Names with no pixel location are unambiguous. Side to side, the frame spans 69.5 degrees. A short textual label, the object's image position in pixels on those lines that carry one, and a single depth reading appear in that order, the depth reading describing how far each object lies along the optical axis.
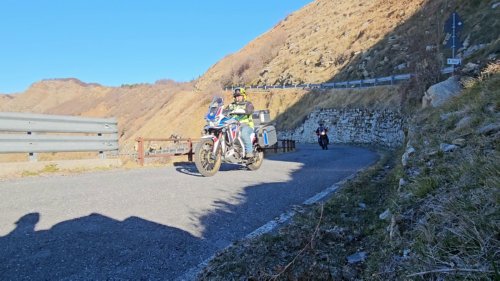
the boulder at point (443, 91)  9.76
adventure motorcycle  8.66
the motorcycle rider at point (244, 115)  9.73
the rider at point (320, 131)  23.13
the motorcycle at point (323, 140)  22.88
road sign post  13.29
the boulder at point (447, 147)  4.20
